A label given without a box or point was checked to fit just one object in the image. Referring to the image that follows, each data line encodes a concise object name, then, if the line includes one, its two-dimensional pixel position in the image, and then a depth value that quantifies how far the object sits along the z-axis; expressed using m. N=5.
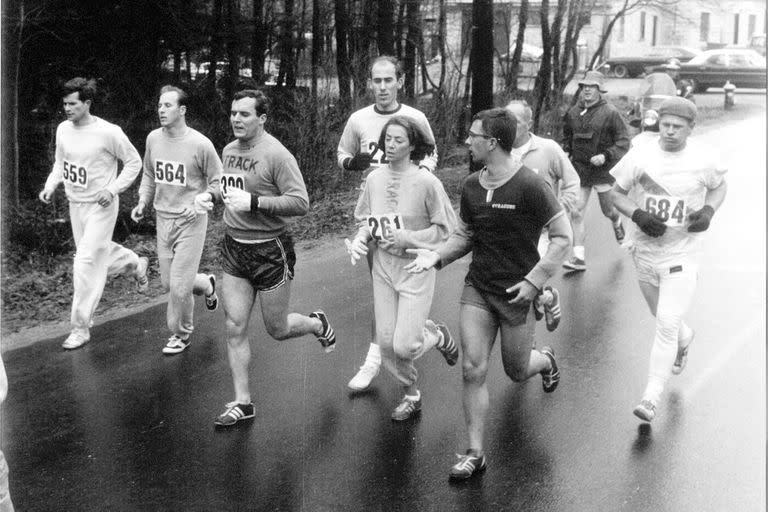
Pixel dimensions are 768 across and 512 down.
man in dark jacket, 11.34
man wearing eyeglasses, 5.66
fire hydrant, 35.56
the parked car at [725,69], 41.66
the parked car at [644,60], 46.25
